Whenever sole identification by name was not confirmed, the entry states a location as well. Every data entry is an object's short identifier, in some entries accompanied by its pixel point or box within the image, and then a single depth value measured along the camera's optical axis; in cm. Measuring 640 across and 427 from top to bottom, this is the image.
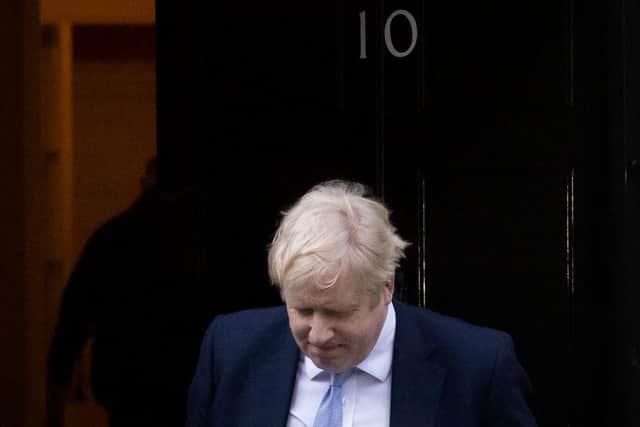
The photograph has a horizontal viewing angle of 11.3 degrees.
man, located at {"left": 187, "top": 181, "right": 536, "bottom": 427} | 701
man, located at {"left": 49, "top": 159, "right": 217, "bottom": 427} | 1096
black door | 1092
